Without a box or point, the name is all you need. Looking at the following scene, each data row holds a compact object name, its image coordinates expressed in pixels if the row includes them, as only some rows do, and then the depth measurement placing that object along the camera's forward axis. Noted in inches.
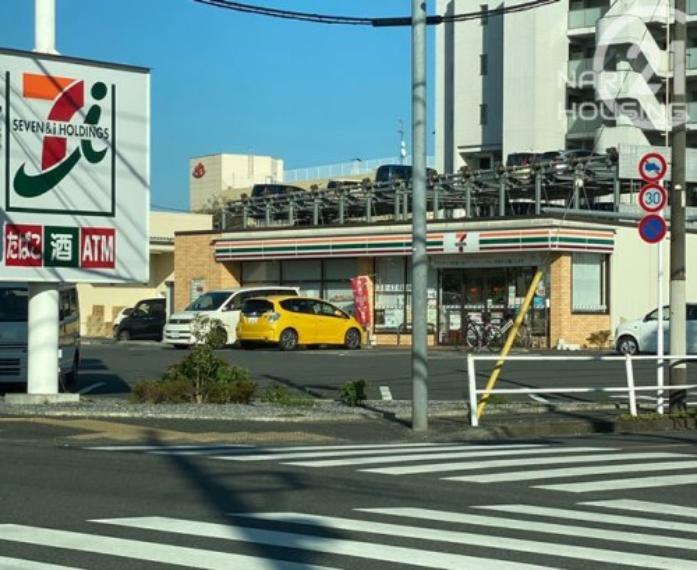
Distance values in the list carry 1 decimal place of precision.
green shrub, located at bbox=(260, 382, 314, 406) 733.3
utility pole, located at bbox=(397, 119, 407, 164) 2962.1
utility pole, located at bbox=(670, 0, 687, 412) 697.6
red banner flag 1690.5
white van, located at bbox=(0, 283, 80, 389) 792.9
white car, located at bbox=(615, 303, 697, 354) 1326.3
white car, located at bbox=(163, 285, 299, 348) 1476.4
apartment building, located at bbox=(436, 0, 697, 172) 2215.8
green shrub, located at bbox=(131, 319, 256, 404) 737.0
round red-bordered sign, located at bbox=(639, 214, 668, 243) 681.2
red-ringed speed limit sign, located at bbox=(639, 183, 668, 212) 689.0
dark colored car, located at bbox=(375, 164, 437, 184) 2012.3
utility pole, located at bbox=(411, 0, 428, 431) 617.9
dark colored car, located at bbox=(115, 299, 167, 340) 1862.7
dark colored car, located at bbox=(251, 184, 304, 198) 2034.9
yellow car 1444.4
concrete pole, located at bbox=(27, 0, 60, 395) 721.0
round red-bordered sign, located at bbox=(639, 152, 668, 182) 690.2
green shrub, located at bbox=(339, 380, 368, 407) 739.4
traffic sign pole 683.4
